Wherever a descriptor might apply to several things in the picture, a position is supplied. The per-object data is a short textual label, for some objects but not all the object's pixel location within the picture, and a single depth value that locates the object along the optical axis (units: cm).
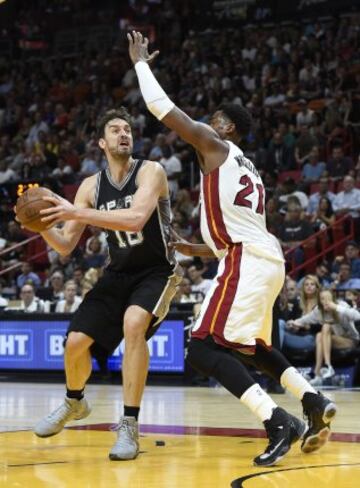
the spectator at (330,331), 1269
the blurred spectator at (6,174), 2130
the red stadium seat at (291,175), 1794
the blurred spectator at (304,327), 1315
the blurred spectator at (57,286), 1603
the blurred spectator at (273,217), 1600
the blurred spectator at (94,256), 1695
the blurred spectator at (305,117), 1864
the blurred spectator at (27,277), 1767
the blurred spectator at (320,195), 1606
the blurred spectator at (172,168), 1884
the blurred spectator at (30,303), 1520
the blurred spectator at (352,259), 1441
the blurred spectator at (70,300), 1483
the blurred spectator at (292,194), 1645
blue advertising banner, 1355
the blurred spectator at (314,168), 1734
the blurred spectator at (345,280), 1402
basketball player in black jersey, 616
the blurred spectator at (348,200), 1585
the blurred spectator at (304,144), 1789
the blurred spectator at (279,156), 1814
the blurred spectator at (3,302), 1586
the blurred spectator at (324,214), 1593
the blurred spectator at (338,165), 1698
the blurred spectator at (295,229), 1589
